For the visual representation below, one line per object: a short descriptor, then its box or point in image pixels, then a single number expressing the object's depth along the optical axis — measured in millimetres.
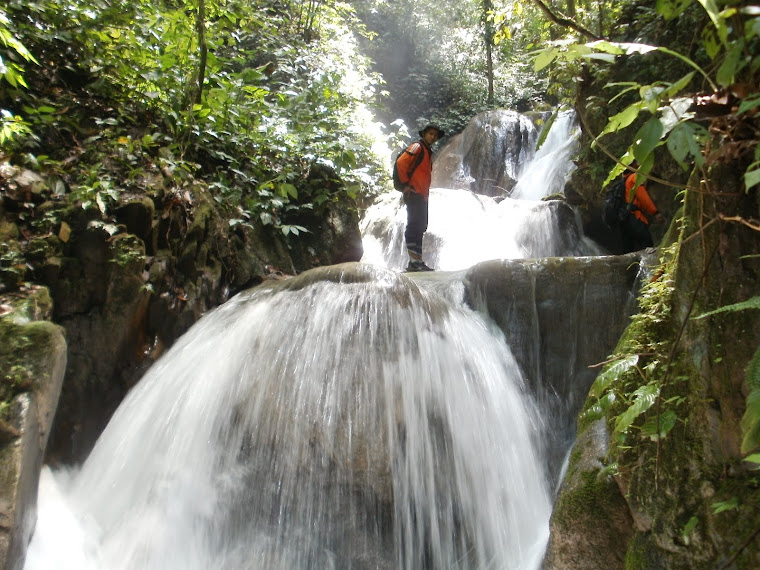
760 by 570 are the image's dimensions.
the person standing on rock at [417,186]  6434
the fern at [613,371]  1930
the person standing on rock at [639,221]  5602
